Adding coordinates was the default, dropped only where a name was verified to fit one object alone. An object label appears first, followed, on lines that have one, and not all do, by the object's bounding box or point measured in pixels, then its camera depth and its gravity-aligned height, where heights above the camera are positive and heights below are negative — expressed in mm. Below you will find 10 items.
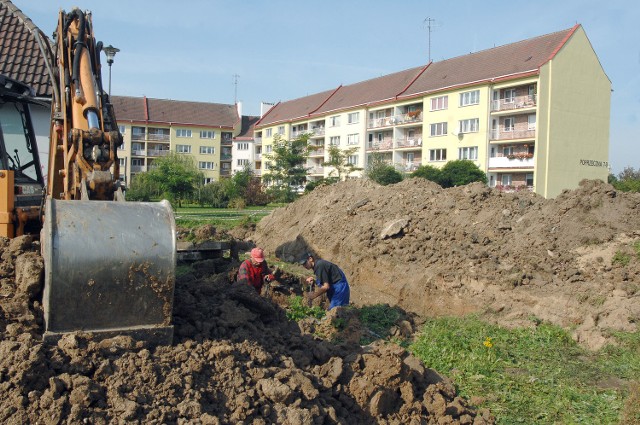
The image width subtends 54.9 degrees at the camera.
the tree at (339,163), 46594 +2565
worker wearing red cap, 8153 -1026
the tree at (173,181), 36156 +701
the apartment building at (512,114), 39125 +6109
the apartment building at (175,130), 70250 +7407
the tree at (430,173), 38125 +1666
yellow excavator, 4453 -441
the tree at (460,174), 37594 +1645
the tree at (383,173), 41094 +1716
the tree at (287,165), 46188 +2302
